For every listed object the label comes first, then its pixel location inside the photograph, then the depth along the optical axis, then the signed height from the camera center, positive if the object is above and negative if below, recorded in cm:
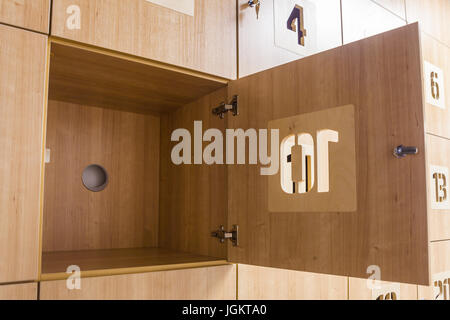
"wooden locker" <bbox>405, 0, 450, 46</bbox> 200 +91
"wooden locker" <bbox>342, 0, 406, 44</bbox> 164 +75
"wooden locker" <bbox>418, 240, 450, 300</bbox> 172 -30
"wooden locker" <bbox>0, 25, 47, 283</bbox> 84 +10
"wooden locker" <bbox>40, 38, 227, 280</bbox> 118 +10
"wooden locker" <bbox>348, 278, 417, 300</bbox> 155 -36
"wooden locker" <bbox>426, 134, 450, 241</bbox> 164 +5
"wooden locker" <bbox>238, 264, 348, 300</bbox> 129 -28
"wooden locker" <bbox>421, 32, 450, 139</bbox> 166 +47
